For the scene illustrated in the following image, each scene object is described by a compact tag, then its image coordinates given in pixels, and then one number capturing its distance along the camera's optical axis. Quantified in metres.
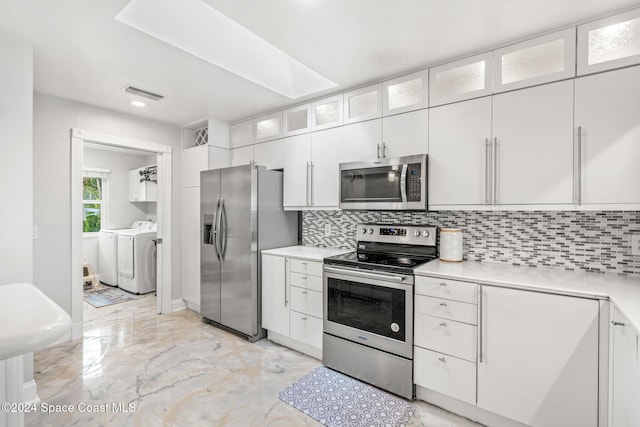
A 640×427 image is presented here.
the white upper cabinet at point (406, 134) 2.42
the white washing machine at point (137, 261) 4.77
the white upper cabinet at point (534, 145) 1.88
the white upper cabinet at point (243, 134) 3.69
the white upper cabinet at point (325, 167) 2.91
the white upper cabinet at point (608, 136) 1.70
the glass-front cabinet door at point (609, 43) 1.70
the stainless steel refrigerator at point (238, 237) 3.07
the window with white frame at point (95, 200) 5.73
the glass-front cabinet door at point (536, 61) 1.88
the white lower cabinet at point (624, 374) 1.17
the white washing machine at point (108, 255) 5.24
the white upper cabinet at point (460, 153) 2.16
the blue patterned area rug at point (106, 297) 4.41
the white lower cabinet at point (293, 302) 2.71
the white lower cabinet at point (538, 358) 1.58
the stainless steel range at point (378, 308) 2.17
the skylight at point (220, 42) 1.93
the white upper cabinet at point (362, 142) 2.65
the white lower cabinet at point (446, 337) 1.91
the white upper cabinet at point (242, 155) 3.68
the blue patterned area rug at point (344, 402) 1.96
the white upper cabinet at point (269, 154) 3.36
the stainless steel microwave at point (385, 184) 2.37
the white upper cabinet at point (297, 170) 3.12
